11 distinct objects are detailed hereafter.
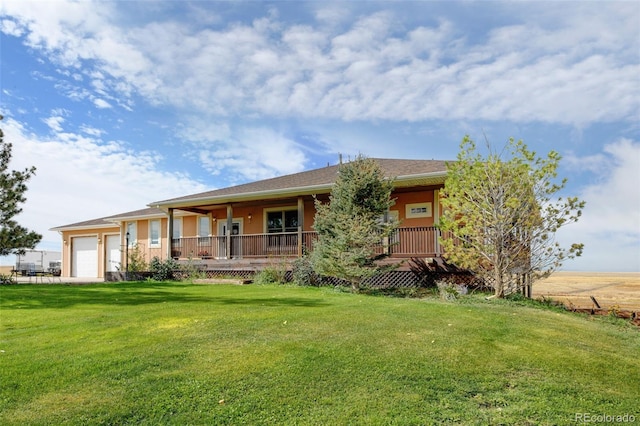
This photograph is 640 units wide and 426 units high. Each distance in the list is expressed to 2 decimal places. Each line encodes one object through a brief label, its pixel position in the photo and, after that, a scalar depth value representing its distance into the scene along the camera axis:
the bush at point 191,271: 16.42
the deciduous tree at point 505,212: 10.12
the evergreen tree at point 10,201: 14.19
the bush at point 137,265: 18.17
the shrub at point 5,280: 15.70
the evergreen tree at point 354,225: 11.12
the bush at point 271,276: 13.99
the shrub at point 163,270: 16.94
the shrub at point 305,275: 13.09
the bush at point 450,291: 10.05
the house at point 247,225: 14.32
